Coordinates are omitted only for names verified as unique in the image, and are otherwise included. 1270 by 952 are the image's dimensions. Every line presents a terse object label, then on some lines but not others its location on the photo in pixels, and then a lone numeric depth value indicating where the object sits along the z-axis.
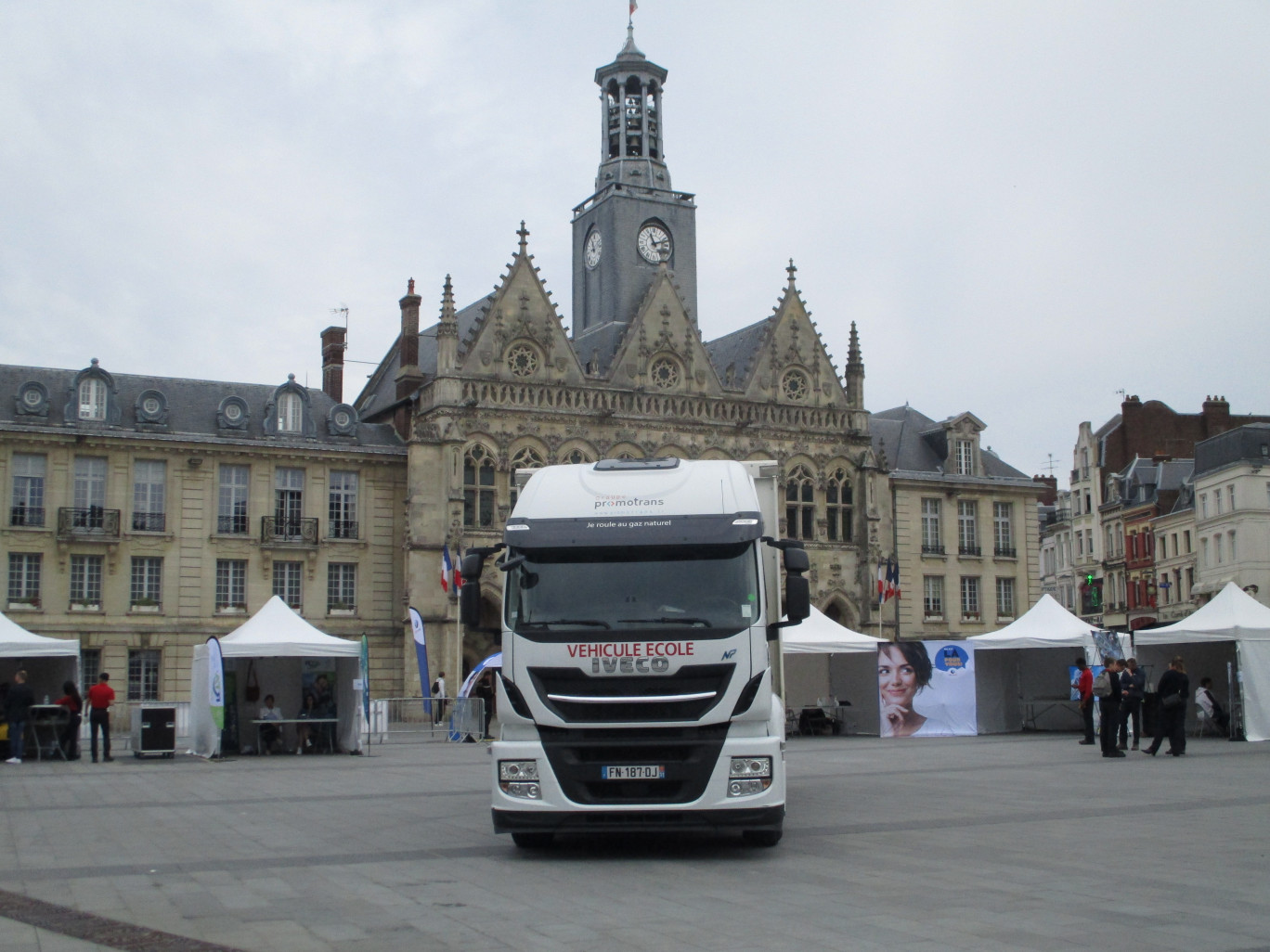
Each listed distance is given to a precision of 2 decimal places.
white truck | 12.55
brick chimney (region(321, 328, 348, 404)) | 54.09
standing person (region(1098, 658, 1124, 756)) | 25.23
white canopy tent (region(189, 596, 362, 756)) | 27.95
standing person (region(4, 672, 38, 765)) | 26.70
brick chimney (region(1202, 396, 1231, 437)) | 76.31
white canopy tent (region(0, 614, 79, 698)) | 27.58
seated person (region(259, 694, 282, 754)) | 30.23
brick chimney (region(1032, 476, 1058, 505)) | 96.31
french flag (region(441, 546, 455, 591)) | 42.09
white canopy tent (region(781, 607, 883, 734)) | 34.38
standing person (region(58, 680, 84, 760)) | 28.05
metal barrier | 34.09
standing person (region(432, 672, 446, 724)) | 42.19
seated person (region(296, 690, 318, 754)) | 30.22
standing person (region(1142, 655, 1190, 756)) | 25.09
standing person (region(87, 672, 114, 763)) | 27.38
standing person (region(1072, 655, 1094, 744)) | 29.61
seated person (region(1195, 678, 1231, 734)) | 31.89
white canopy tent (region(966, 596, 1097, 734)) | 33.53
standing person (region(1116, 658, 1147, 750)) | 25.67
